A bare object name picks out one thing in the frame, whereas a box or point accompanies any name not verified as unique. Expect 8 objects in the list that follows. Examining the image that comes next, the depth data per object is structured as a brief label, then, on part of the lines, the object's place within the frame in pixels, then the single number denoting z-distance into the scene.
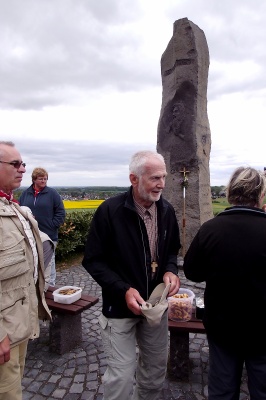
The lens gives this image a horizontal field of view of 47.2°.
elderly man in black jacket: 2.21
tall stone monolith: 7.18
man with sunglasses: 2.01
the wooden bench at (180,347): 3.02
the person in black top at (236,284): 1.85
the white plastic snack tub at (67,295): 3.63
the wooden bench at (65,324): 3.53
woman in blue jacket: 4.93
